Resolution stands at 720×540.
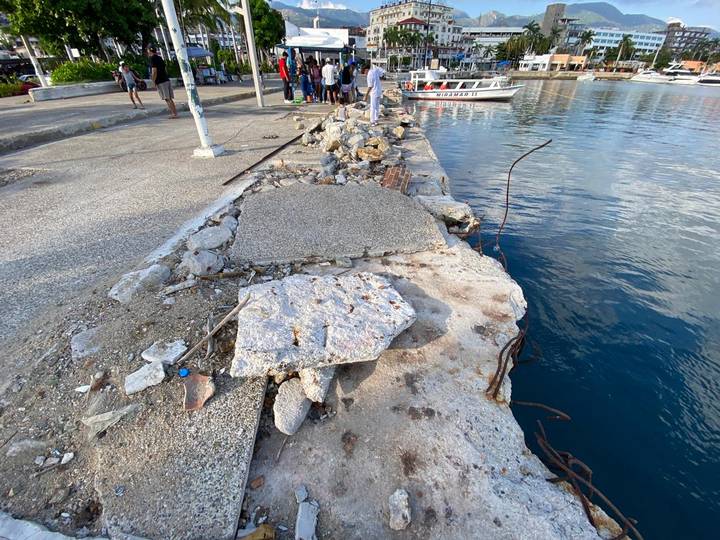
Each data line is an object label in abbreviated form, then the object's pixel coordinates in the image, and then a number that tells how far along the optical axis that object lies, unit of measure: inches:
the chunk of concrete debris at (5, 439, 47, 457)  65.7
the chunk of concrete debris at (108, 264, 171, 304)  103.0
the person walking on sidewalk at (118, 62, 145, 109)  412.5
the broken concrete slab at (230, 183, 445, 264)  126.6
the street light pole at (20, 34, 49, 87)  633.0
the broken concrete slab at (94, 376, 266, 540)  56.9
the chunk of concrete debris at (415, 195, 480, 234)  168.7
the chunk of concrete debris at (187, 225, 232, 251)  126.6
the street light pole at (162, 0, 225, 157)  206.8
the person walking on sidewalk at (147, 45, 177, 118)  342.3
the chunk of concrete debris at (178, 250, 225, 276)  112.2
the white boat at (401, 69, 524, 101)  1078.4
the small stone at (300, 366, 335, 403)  74.0
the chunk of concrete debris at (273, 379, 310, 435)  70.8
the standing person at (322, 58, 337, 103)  506.0
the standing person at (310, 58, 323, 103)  567.8
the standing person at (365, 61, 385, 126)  385.1
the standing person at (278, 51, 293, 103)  495.8
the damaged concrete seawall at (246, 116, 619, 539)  58.9
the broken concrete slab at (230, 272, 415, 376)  74.6
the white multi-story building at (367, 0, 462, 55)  4161.9
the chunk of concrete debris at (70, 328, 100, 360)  84.3
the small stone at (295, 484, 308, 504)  61.3
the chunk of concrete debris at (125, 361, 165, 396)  75.3
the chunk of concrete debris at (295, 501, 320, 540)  56.1
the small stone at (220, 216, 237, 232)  141.0
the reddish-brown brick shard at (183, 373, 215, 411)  72.7
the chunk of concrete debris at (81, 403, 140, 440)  68.7
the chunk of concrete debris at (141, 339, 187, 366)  81.2
